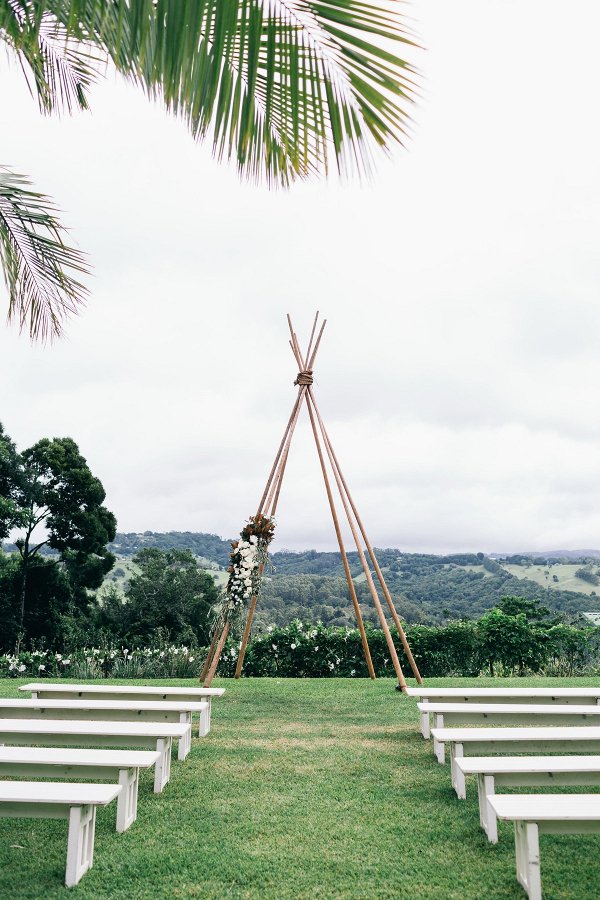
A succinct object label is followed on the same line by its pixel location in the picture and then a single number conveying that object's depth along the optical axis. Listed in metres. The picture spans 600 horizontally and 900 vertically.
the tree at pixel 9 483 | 17.91
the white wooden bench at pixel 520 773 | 2.94
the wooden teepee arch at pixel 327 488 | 7.07
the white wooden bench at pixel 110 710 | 4.46
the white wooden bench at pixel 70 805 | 2.57
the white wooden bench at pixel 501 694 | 4.96
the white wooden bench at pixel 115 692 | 5.06
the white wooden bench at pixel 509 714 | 4.34
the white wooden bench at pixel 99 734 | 3.64
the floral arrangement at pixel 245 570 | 6.46
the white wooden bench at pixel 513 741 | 3.59
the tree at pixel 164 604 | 18.16
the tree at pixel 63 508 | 18.23
